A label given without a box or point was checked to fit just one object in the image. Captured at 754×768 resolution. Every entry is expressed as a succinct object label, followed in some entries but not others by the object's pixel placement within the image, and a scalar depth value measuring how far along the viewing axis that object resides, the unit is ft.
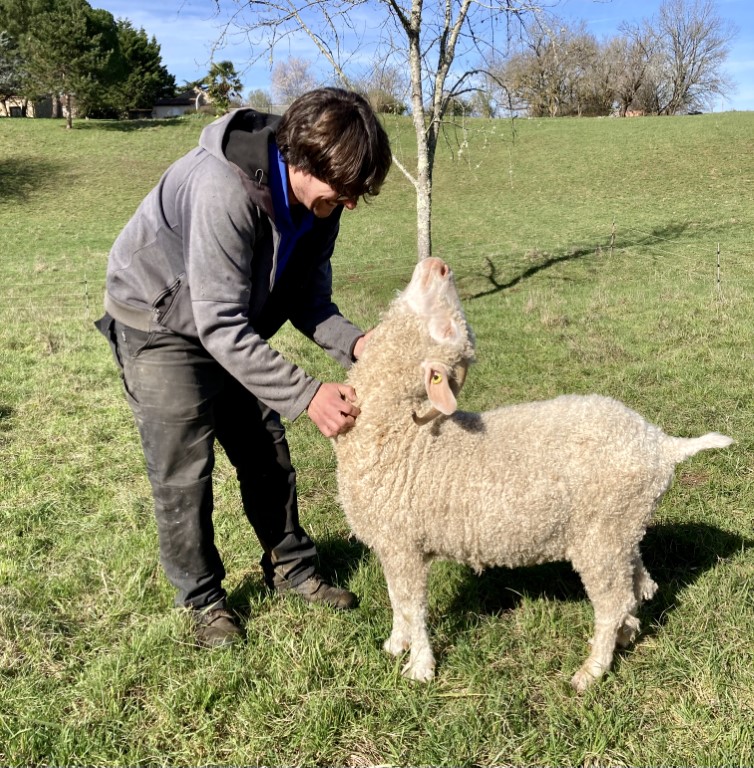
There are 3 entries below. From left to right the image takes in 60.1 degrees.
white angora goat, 8.62
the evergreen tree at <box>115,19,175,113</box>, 160.56
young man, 7.62
